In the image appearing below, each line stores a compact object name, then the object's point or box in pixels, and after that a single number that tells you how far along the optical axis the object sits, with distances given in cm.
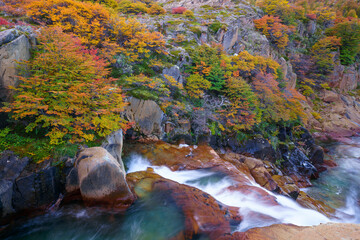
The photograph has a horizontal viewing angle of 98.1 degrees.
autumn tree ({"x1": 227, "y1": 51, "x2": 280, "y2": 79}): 1448
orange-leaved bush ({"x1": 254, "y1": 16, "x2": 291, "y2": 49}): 2358
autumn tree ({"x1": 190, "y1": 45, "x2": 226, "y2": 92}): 1311
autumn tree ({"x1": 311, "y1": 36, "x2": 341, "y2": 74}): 2608
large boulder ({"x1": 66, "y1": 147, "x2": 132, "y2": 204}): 517
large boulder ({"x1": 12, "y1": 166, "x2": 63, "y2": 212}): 458
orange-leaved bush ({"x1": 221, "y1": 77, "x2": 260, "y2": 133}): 1235
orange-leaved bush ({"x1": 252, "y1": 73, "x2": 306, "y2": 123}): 1398
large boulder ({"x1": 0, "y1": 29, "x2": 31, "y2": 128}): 578
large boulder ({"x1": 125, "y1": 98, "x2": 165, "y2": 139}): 960
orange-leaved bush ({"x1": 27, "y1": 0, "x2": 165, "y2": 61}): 966
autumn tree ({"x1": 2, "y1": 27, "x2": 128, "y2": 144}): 541
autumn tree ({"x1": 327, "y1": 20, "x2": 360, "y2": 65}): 2805
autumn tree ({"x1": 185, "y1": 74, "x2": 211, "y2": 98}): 1246
